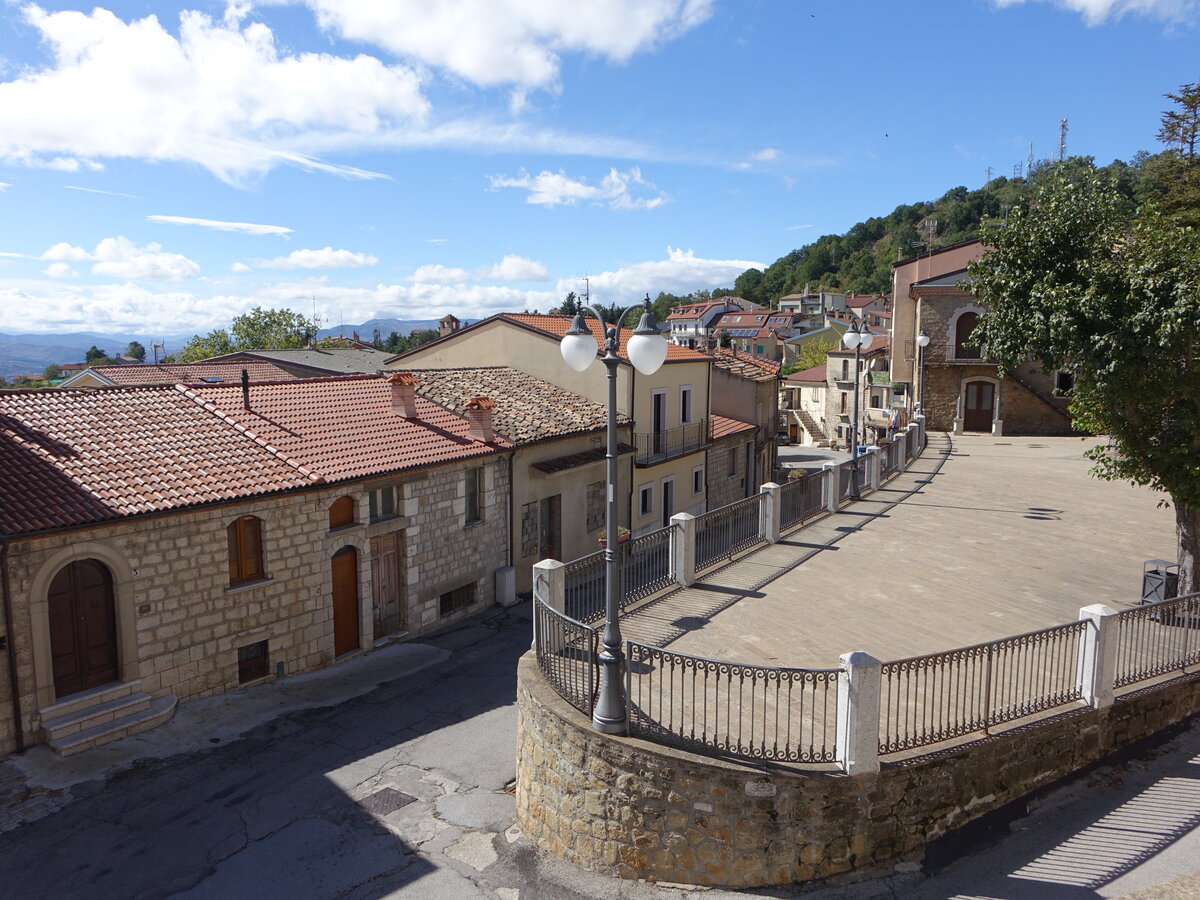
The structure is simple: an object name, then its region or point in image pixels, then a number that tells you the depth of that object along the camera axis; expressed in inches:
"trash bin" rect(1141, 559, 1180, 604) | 466.9
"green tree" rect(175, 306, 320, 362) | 2669.8
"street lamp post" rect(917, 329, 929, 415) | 1216.7
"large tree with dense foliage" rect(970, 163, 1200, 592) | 412.2
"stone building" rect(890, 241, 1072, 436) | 1334.9
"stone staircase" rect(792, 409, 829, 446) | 2281.4
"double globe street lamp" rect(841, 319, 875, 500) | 742.5
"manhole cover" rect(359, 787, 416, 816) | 402.9
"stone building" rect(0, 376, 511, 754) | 455.5
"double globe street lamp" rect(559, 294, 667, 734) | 303.1
